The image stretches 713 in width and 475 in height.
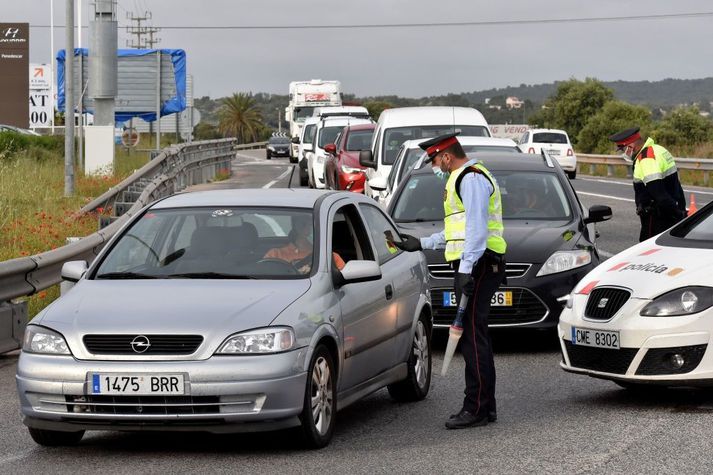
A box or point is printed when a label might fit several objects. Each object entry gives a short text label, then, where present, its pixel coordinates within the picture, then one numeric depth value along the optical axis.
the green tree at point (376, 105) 161.23
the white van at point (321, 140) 35.03
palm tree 151.54
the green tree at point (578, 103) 110.06
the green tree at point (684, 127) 80.19
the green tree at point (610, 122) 91.12
